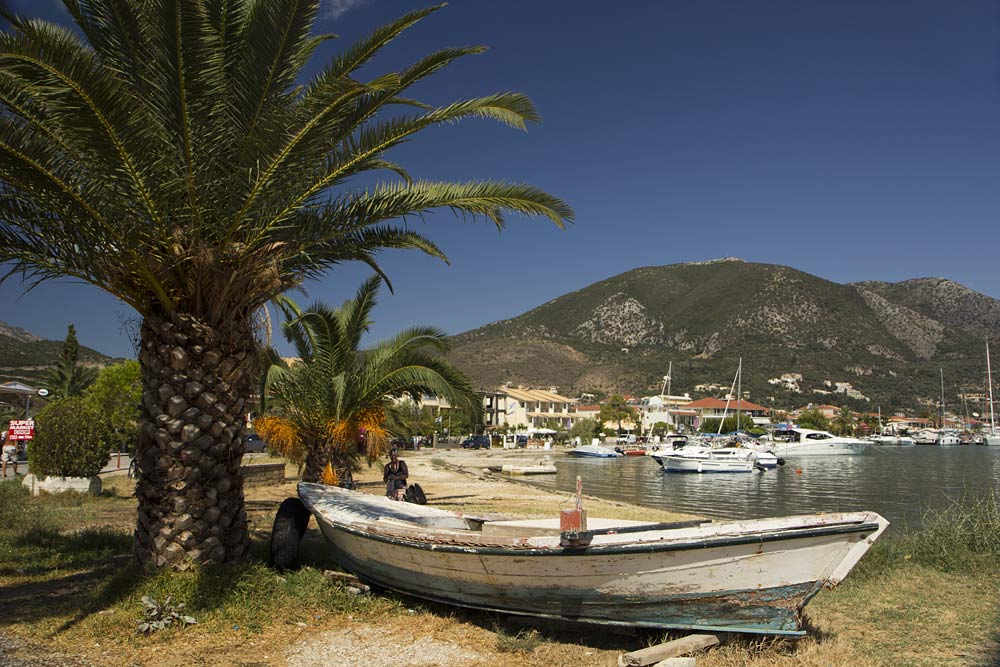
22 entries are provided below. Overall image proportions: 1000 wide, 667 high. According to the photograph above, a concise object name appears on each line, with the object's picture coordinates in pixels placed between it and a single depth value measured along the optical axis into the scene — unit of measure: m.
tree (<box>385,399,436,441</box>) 57.13
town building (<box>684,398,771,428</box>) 117.44
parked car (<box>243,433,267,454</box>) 42.03
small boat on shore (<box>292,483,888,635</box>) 5.98
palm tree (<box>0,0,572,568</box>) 6.91
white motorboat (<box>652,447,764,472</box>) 50.81
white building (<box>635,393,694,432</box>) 104.00
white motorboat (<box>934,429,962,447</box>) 111.25
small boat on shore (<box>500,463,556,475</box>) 41.66
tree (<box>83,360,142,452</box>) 26.64
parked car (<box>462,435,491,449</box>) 69.81
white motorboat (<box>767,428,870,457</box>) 76.94
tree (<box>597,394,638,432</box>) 98.50
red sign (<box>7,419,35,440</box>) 19.61
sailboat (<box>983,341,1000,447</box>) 106.12
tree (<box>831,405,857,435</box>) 112.44
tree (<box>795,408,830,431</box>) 106.84
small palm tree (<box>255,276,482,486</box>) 15.55
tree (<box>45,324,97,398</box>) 51.66
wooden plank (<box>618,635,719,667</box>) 5.70
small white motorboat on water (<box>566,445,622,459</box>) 68.69
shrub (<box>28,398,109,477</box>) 15.64
